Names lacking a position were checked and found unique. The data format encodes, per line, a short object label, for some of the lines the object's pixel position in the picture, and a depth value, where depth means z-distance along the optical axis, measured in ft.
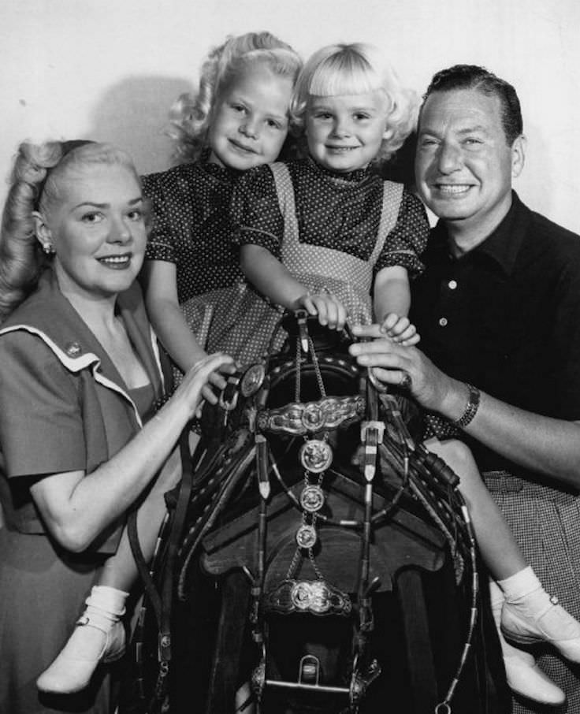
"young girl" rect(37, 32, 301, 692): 7.80
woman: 6.28
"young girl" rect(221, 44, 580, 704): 7.50
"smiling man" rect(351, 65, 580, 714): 7.29
